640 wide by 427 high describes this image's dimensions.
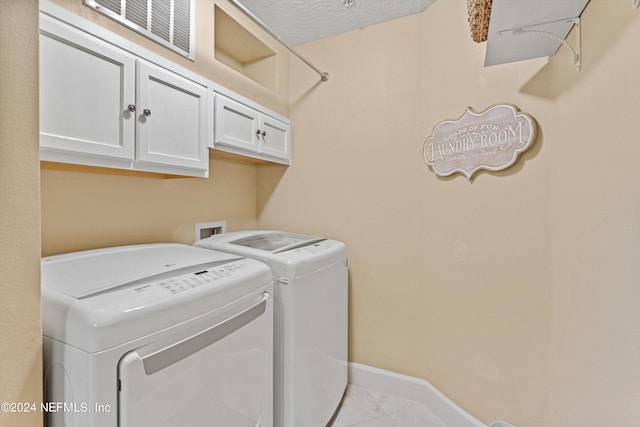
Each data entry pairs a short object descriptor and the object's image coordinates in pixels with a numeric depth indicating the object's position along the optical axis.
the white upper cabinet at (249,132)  1.66
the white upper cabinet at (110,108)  0.98
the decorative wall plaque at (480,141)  1.42
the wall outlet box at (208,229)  1.92
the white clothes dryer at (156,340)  0.69
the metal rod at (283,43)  1.38
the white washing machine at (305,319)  1.38
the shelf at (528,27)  1.01
